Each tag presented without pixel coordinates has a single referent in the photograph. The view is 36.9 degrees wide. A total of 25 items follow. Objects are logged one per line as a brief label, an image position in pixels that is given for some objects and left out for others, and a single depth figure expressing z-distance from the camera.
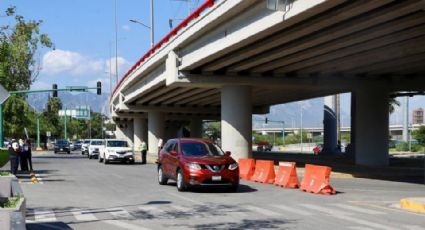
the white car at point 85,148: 63.10
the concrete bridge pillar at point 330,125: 60.37
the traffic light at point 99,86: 49.81
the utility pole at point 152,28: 55.74
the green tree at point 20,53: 22.56
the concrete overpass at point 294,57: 20.17
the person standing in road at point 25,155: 30.61
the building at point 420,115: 181.10
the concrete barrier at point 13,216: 7.45
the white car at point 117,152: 39.53
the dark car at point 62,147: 73.99
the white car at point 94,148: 50.53
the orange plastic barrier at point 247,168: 25.11
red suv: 18.77
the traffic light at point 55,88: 46.74
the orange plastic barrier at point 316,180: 18.89
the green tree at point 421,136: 93.55
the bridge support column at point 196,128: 76.81
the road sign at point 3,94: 12.45
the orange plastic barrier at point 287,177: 21.14
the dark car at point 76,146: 98.70
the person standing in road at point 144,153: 41.36
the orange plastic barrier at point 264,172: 23.20
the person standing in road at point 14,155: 26.86
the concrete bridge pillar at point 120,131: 102.44
